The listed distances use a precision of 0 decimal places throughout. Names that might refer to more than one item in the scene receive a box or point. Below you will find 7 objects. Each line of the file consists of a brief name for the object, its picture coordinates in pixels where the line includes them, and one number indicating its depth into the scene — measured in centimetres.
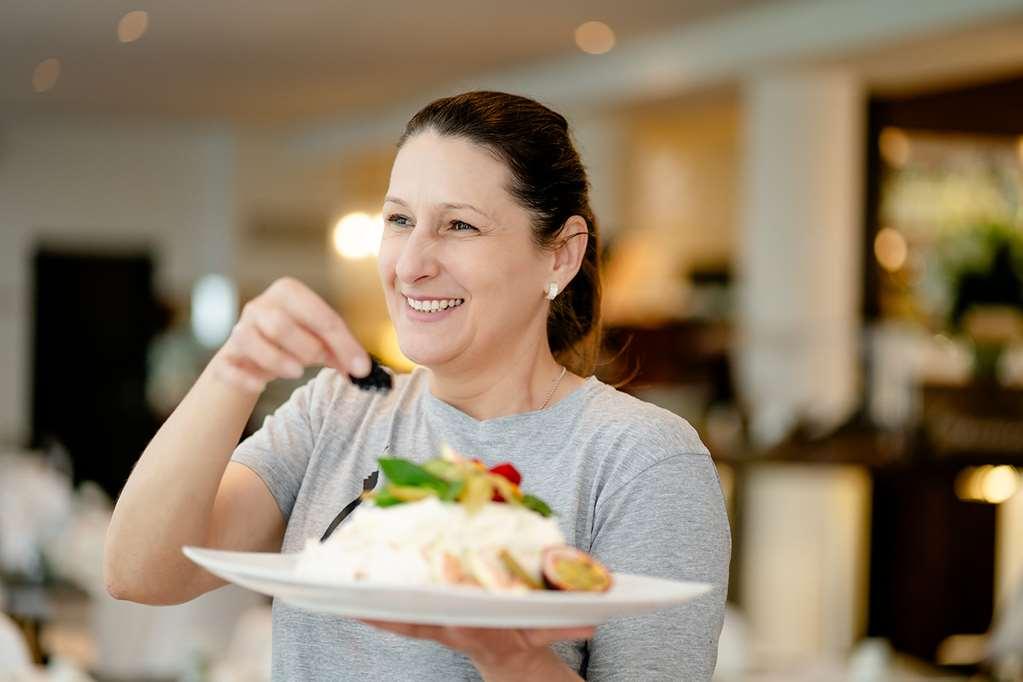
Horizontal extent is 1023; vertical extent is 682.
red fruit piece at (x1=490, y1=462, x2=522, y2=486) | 123
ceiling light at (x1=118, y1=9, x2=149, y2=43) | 812
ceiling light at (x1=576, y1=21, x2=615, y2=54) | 802
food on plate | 111
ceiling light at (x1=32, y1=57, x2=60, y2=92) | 983
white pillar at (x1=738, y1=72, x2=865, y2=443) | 776
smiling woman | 130
